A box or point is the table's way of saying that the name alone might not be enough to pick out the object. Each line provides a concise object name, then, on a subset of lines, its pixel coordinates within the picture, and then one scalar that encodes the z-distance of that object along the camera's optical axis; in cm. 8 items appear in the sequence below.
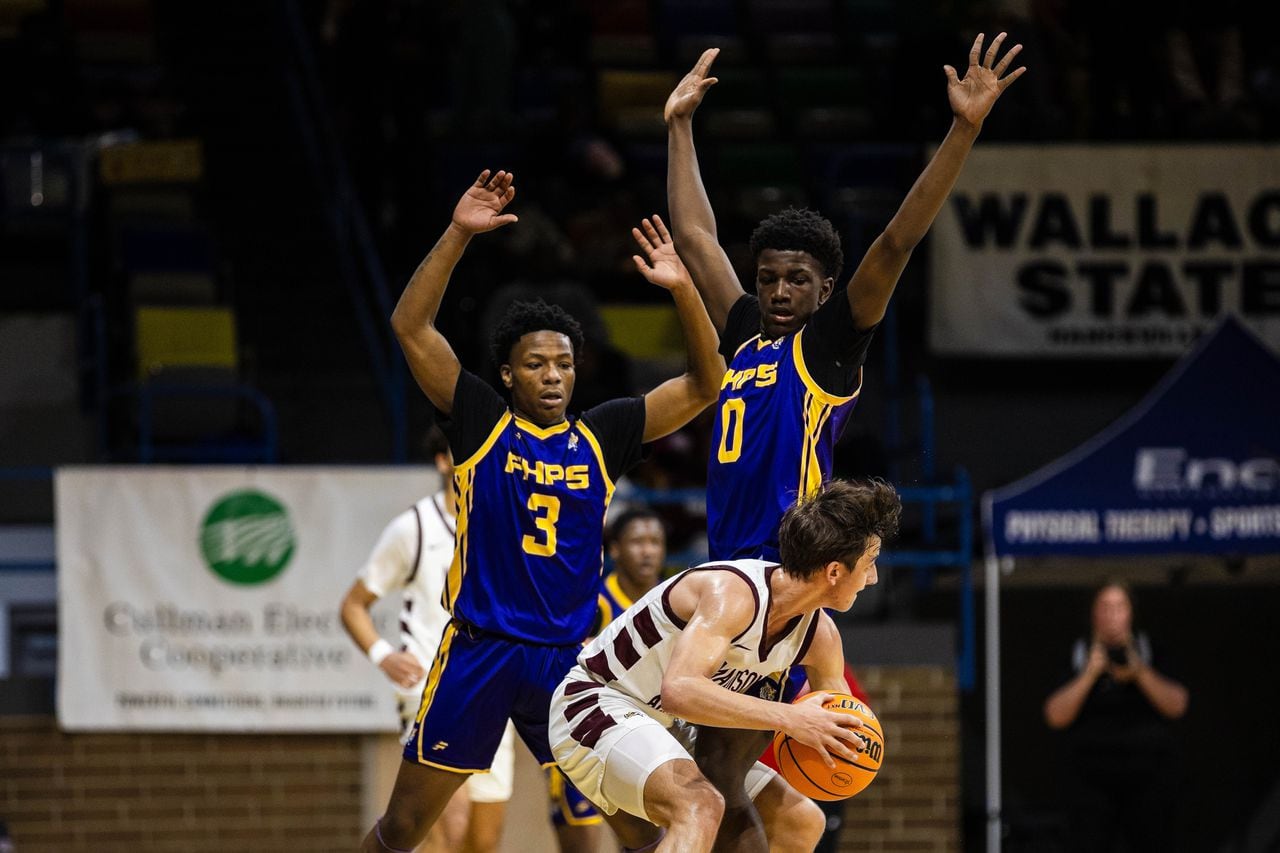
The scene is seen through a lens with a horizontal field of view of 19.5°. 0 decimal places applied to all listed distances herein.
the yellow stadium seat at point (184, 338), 2411
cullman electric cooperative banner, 1954
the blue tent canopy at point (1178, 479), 1914
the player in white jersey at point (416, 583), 1610
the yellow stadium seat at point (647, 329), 2451
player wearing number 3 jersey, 1207
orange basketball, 1043
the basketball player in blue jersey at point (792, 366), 1094
